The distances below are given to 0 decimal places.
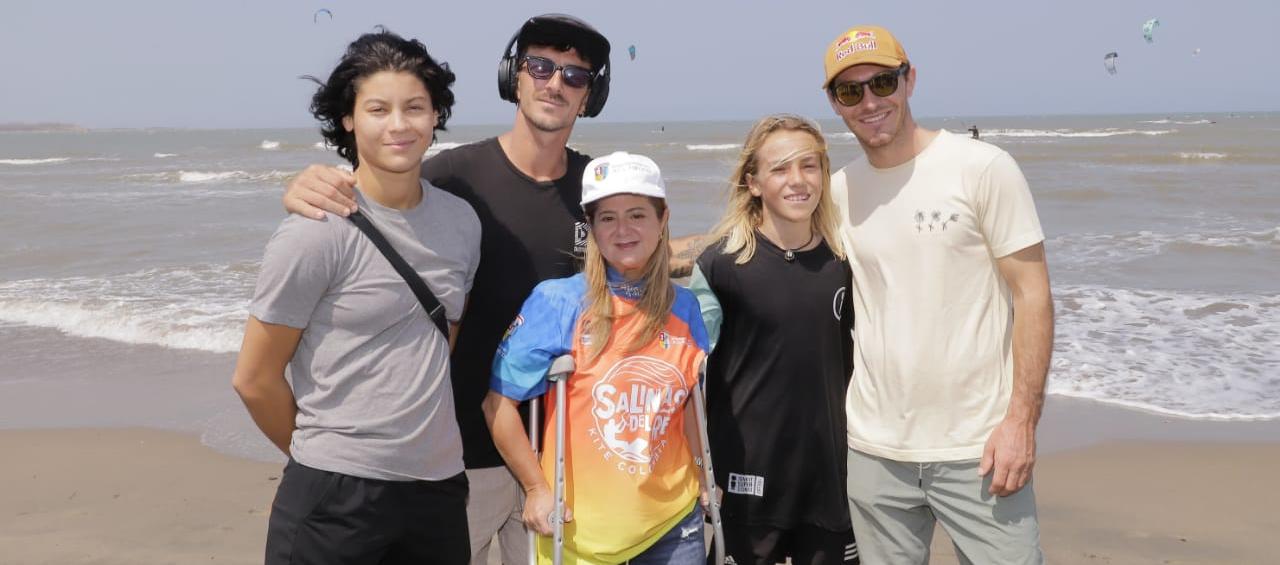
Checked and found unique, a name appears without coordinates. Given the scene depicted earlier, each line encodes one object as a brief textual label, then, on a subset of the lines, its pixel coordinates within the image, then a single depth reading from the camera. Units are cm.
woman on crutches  287
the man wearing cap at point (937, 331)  294
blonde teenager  321
